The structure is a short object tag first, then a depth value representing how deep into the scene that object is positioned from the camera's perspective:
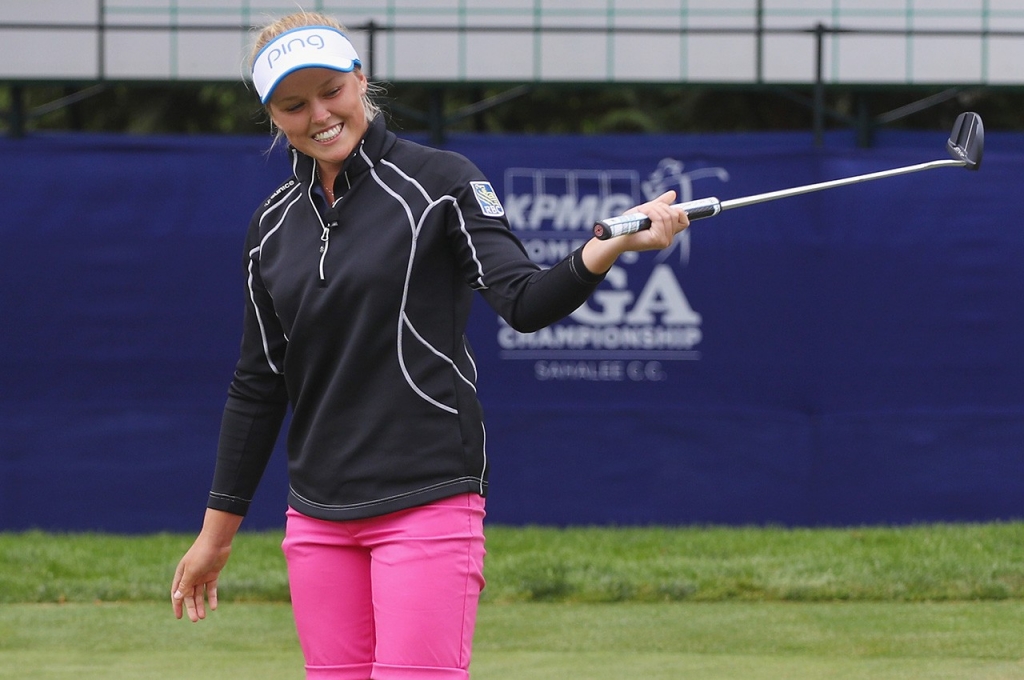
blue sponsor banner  15.44
